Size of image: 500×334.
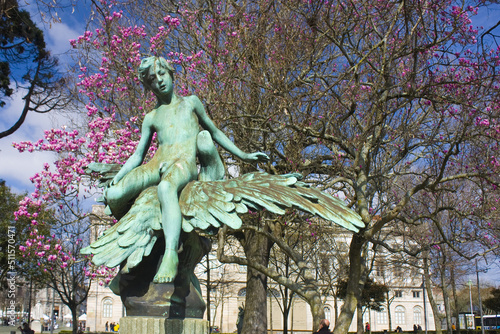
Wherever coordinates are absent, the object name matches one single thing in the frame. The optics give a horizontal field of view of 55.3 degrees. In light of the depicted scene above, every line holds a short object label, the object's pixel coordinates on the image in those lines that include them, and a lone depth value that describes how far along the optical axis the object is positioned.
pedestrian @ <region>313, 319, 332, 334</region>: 6.51
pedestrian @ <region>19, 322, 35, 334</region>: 18.09
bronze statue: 3.77
